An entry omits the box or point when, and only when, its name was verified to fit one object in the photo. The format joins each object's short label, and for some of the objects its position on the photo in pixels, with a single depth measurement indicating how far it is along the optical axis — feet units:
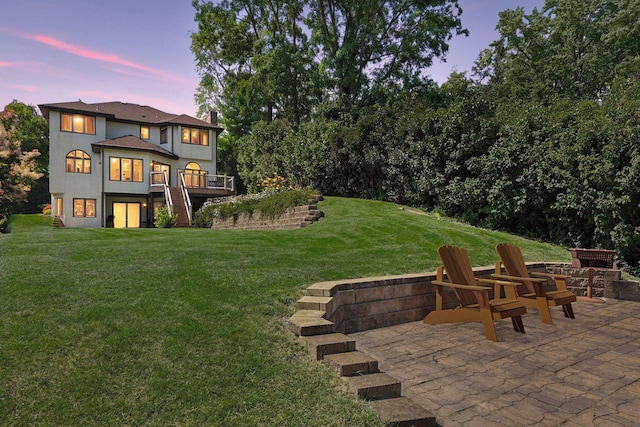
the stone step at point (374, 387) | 9.70
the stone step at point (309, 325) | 12.64
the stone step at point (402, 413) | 8.61
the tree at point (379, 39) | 75.51
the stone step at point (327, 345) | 11.59
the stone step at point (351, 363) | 10.67
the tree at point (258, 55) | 86.87
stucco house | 75.92
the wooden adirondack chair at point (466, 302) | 15.83
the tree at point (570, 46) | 65.36
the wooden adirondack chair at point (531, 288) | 18.75
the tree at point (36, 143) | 120.21
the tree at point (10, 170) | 52.08
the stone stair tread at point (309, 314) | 13.89
